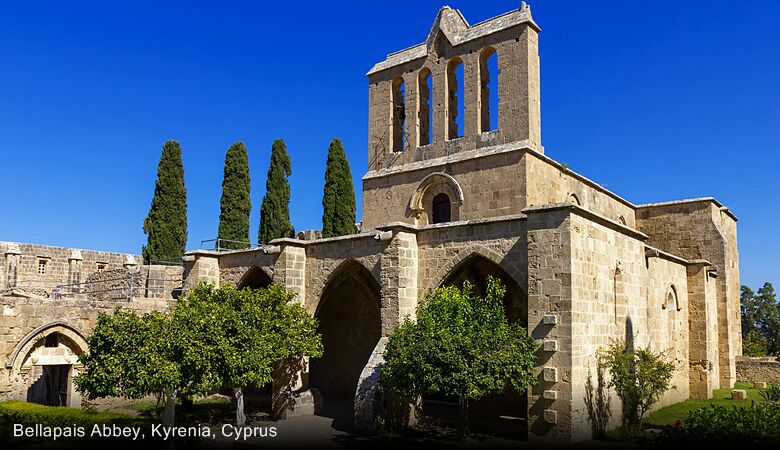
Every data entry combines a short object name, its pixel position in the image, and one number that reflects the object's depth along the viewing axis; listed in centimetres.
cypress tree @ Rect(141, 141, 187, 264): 2972
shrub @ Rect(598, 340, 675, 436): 1400
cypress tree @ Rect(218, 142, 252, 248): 2983
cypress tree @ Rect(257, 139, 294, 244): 3053
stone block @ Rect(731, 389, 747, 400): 1953
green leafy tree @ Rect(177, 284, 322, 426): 1462
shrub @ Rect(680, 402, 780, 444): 1045
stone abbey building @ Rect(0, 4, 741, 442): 1345
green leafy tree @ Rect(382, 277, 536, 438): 1304
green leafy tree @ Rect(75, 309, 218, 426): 1329
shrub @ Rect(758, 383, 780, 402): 1579
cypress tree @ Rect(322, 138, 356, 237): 2961
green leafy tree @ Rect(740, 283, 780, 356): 4453
